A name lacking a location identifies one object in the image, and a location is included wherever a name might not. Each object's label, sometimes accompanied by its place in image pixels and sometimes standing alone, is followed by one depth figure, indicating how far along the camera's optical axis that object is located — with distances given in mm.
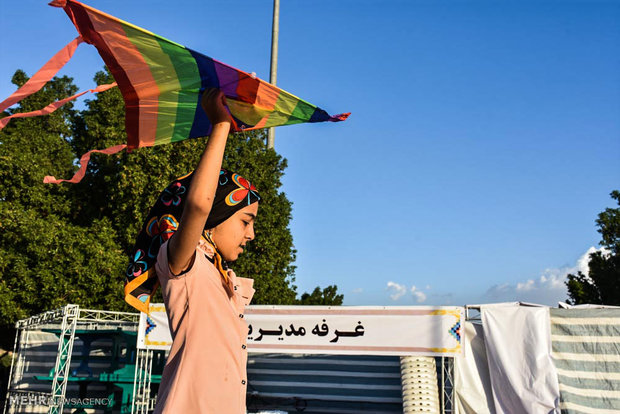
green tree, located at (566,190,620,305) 18734
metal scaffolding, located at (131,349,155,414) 9831
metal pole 18734
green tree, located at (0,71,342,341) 15367
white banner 8414
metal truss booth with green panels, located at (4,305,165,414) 10305
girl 1677
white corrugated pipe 8727
